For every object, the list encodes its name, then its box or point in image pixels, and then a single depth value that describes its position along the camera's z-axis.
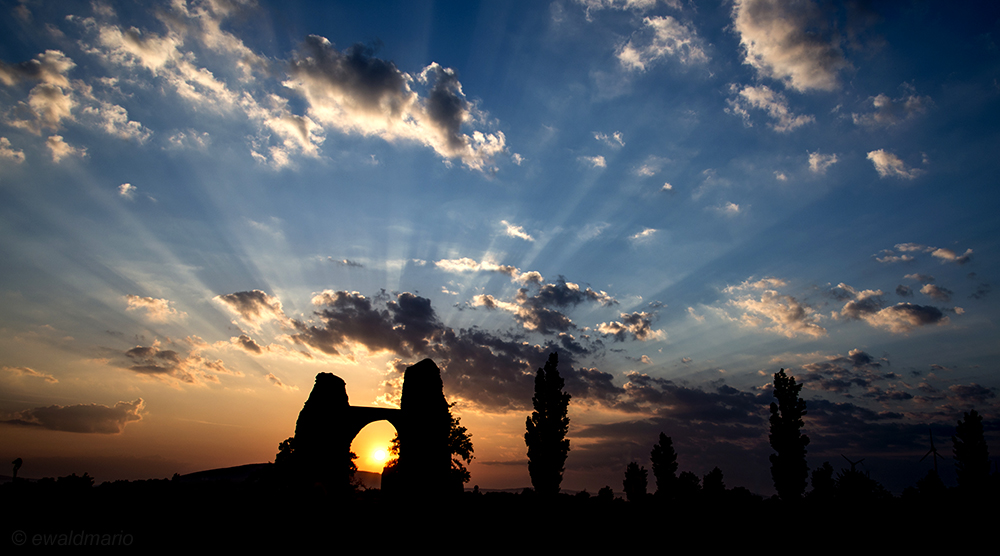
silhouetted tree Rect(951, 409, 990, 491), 48.09
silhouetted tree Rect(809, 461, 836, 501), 55.70
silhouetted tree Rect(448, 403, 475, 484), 39.34
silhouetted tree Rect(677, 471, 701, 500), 53.26
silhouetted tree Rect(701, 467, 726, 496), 56.50
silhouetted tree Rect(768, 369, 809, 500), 39.56
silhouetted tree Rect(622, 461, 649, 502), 56.12
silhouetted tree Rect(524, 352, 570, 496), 37.16
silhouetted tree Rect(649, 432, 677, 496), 52.47
